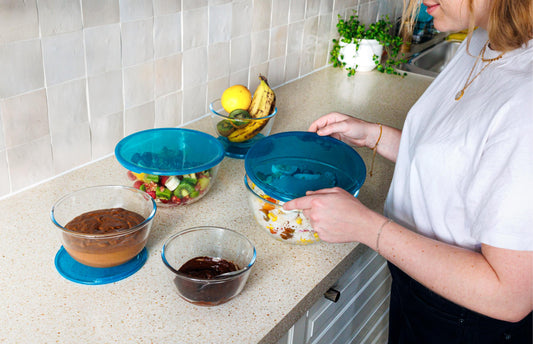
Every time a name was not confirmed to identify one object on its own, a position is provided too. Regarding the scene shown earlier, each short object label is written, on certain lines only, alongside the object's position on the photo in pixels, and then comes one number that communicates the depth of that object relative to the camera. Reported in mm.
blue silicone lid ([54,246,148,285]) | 904
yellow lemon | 1381
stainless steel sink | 2335
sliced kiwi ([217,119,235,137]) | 1348
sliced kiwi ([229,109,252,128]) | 1341
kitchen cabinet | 1052
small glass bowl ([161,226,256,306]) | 833
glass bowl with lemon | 1357
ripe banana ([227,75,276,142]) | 1360
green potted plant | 2049
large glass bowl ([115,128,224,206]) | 1080
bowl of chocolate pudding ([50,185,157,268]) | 871
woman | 757
